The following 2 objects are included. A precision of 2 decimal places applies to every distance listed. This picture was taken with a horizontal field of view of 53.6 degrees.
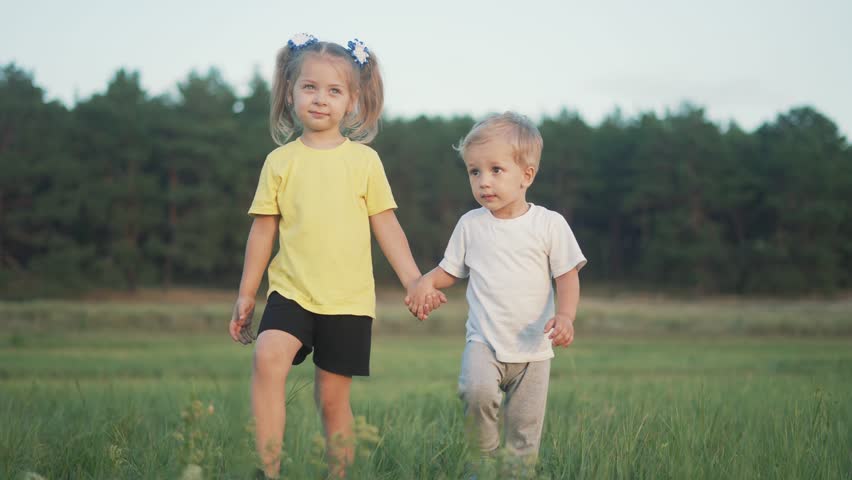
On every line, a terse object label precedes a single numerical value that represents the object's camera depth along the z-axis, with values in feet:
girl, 10.57
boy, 10.96
